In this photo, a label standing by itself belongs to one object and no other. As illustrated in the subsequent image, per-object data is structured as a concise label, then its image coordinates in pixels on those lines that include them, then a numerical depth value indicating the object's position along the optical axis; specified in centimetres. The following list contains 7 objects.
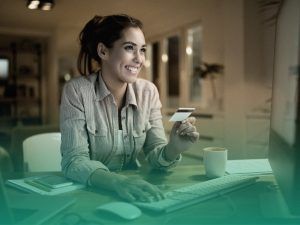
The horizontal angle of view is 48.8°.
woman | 78
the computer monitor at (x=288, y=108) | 40
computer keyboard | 52
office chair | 106
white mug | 75
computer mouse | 46
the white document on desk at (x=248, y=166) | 80
